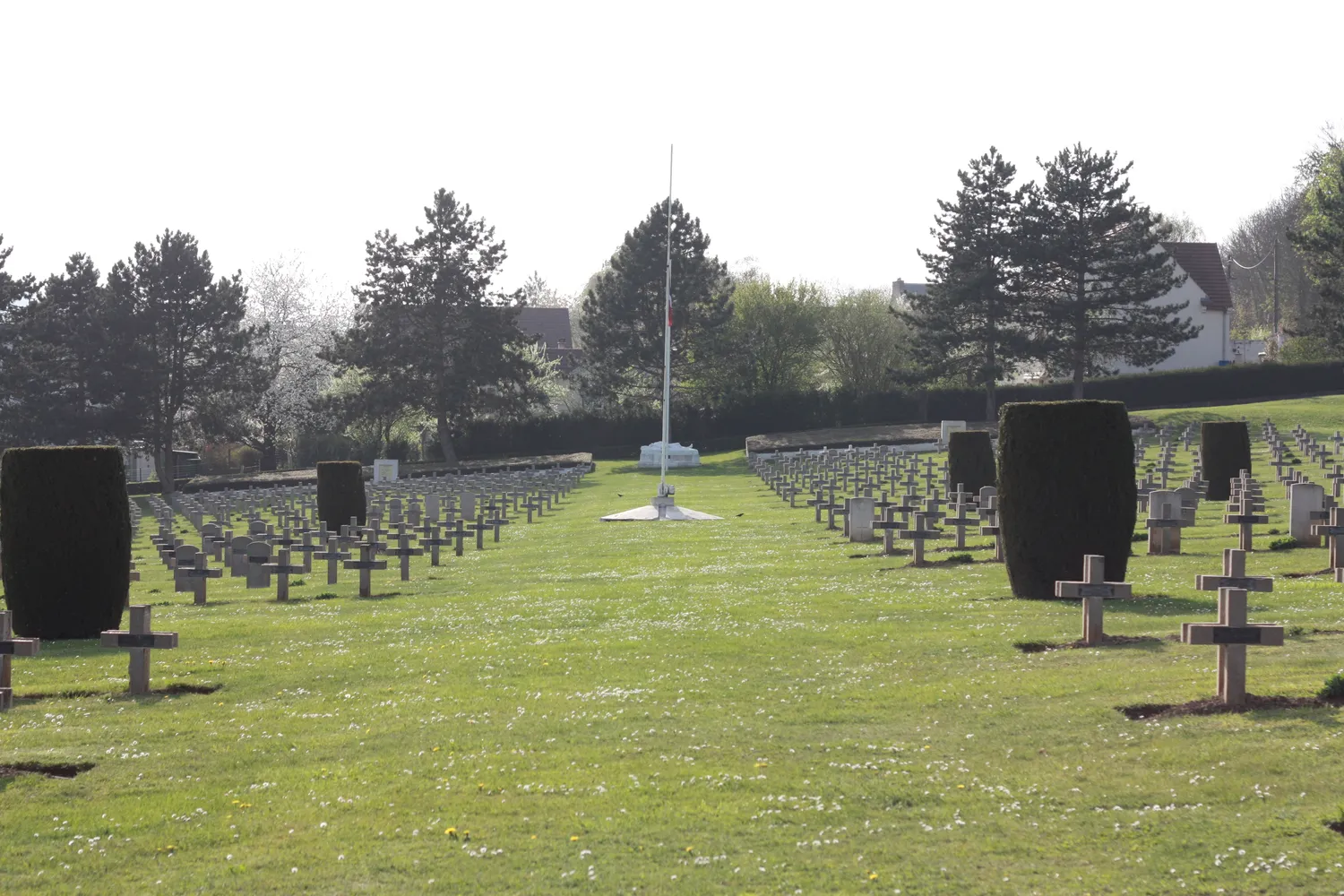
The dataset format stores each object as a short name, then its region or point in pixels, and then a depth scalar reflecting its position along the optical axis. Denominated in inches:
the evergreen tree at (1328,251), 2268.7
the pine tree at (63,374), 2327.8
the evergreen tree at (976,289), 2386.8
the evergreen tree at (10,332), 2266.2
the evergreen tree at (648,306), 2733.8
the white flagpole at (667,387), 1448.1
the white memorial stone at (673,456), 2427.4
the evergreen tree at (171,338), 2405.3
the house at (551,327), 3801.7
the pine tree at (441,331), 2591.0
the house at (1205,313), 2938.0
